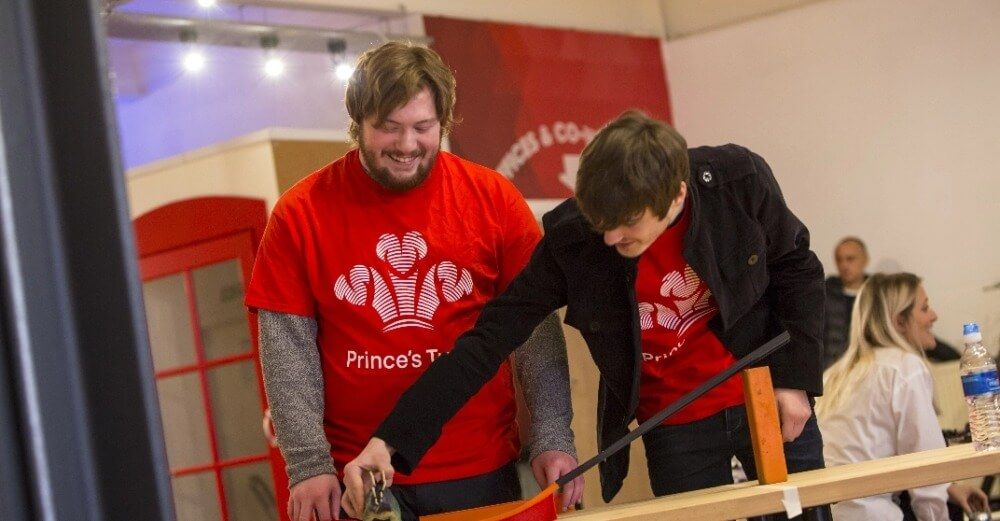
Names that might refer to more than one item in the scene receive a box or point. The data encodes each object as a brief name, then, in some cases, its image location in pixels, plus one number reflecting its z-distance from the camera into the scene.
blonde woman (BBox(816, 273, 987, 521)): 3.90
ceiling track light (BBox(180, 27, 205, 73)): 6.23
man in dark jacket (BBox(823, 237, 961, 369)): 7.00
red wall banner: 7.02
